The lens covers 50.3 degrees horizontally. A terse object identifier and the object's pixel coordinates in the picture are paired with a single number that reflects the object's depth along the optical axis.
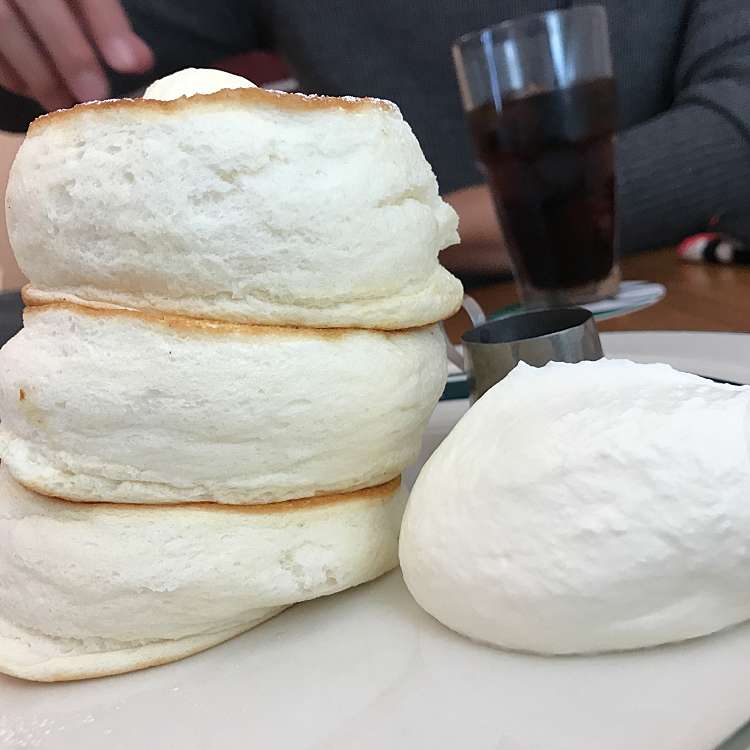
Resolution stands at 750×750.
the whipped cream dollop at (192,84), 0.18
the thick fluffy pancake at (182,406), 0.16
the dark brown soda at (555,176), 0.39
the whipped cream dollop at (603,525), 0.14
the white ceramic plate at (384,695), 0.13
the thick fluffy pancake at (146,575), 0.17
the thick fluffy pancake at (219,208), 0.16
